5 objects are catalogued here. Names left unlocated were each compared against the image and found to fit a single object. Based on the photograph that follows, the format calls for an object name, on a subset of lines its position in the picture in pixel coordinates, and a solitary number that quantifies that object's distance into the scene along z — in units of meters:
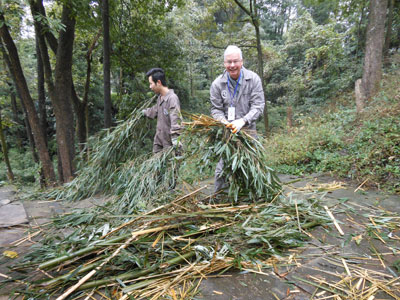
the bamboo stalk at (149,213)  1.73
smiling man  2.64
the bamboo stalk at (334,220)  2.03
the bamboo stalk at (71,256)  1.44
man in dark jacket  3.14
